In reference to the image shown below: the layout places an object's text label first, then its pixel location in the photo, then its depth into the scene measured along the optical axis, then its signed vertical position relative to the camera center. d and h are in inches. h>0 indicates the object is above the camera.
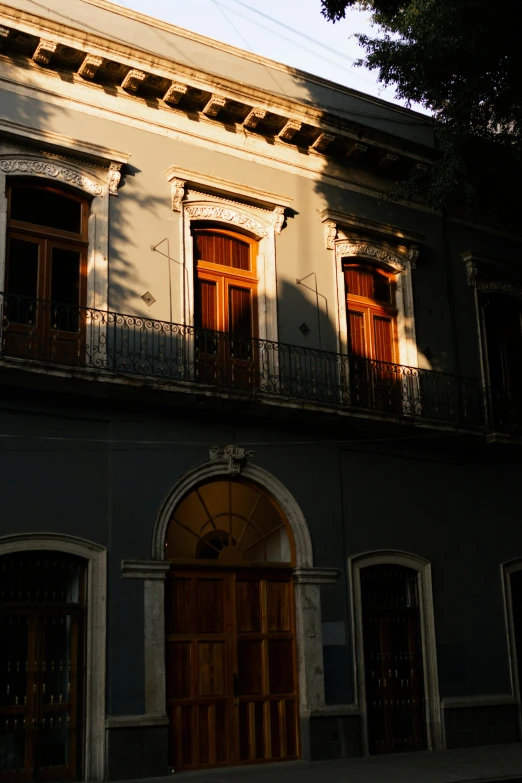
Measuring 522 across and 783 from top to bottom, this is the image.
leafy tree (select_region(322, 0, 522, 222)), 550.9 +330.6
